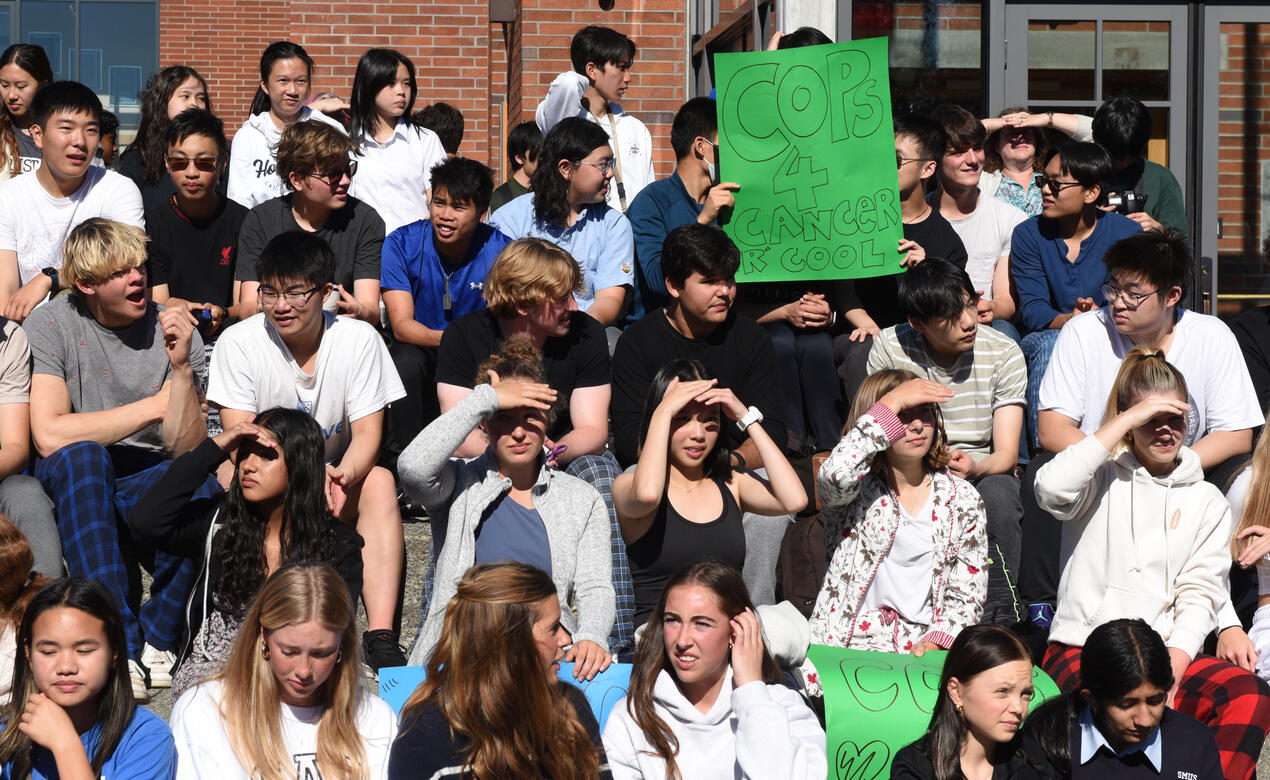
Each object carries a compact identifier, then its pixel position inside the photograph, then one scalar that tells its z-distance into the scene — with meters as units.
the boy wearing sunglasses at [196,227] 6.14
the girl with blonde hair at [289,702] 3.52
